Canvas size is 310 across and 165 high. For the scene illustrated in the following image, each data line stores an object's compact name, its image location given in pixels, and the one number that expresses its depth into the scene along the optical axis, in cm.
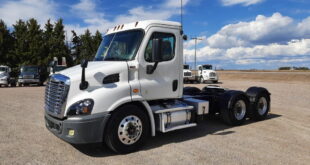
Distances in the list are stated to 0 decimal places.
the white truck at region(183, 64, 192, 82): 2930
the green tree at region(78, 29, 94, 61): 4023
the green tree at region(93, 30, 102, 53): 4075
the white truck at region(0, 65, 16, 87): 2320
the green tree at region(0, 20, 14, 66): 3453
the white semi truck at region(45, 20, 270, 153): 456
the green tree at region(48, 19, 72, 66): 3597
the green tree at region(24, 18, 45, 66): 3466
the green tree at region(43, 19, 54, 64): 3529
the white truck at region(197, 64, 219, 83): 3088
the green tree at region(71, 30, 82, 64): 4327
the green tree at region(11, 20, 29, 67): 3466
